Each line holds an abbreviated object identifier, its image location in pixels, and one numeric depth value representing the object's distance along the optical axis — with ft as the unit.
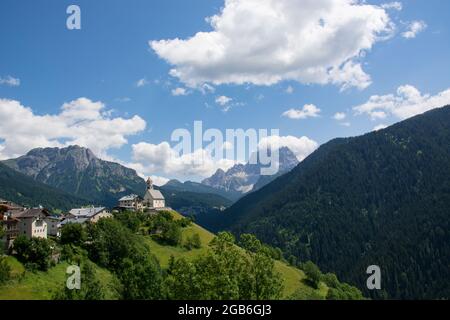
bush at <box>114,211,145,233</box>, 442.18
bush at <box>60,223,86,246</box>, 346.35
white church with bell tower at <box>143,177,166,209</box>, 606.59
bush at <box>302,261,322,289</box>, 522.47
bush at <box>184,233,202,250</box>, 462.60
